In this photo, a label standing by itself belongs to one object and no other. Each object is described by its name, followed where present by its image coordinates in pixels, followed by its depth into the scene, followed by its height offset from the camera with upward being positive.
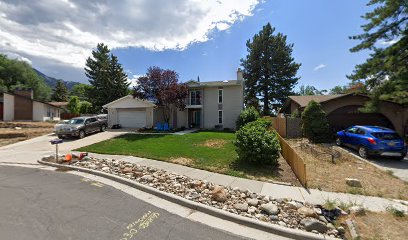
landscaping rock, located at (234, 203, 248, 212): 5.02 -2.07
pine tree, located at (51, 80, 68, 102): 67.62 +7.81
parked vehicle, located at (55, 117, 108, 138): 18.02 -0.82
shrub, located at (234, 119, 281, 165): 8.84 -1.12
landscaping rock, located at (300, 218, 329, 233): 4.18 -2.09
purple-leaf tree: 20.80 +3.00
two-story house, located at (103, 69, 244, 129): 24.14 +1.08
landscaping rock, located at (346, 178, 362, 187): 7.02 -2.06
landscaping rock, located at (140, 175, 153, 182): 7.14 -2.01
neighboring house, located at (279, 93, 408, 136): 16.73 +0.46
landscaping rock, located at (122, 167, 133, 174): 8.12 -1.98
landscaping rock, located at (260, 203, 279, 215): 4.84 -2.05
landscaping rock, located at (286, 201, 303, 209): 5.12 -2.07
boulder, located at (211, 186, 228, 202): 5.55 -1.99
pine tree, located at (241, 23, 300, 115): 37.59 +8.73
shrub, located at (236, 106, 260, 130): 21.75 +0.27
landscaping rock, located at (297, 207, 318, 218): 4.62 -2.03
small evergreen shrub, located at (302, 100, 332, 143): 16.20 -0.36
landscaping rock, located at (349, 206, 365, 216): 4.83 -2.06
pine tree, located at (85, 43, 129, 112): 42.47 +7.65
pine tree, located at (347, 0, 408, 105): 13.34 +4.12
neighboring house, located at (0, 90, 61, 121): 33.47 +1.57
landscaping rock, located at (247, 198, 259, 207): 5.30 -2.06
